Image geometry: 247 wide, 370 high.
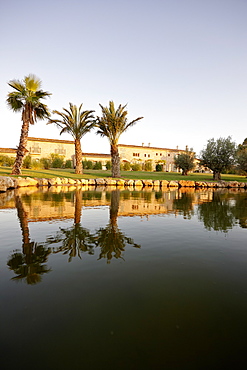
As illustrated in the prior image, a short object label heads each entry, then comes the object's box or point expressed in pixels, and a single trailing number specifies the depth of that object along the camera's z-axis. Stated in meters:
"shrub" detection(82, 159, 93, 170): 45.44
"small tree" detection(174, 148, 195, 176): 41.34
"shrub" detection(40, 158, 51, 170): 38.94
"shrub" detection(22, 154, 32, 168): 33.75
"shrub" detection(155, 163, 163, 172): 53.97
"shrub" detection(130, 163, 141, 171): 49.49
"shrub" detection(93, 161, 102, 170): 46.35
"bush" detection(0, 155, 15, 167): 37.92
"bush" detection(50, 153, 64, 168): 44.03
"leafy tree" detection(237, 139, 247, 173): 34.31
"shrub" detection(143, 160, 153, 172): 50.84
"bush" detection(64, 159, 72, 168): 46.12
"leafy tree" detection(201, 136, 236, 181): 34.47
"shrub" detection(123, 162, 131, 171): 47.50
